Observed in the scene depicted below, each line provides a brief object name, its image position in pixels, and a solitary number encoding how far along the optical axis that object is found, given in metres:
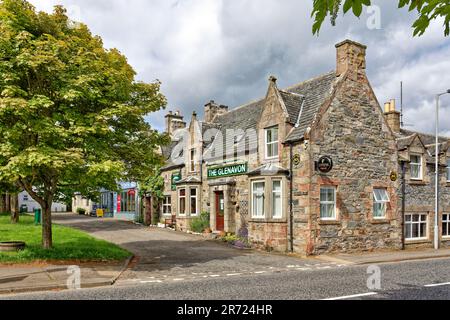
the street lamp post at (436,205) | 21.70
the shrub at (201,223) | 25.95
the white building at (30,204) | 60.94
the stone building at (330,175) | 18.23
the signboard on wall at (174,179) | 30.14
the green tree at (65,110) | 11.76
